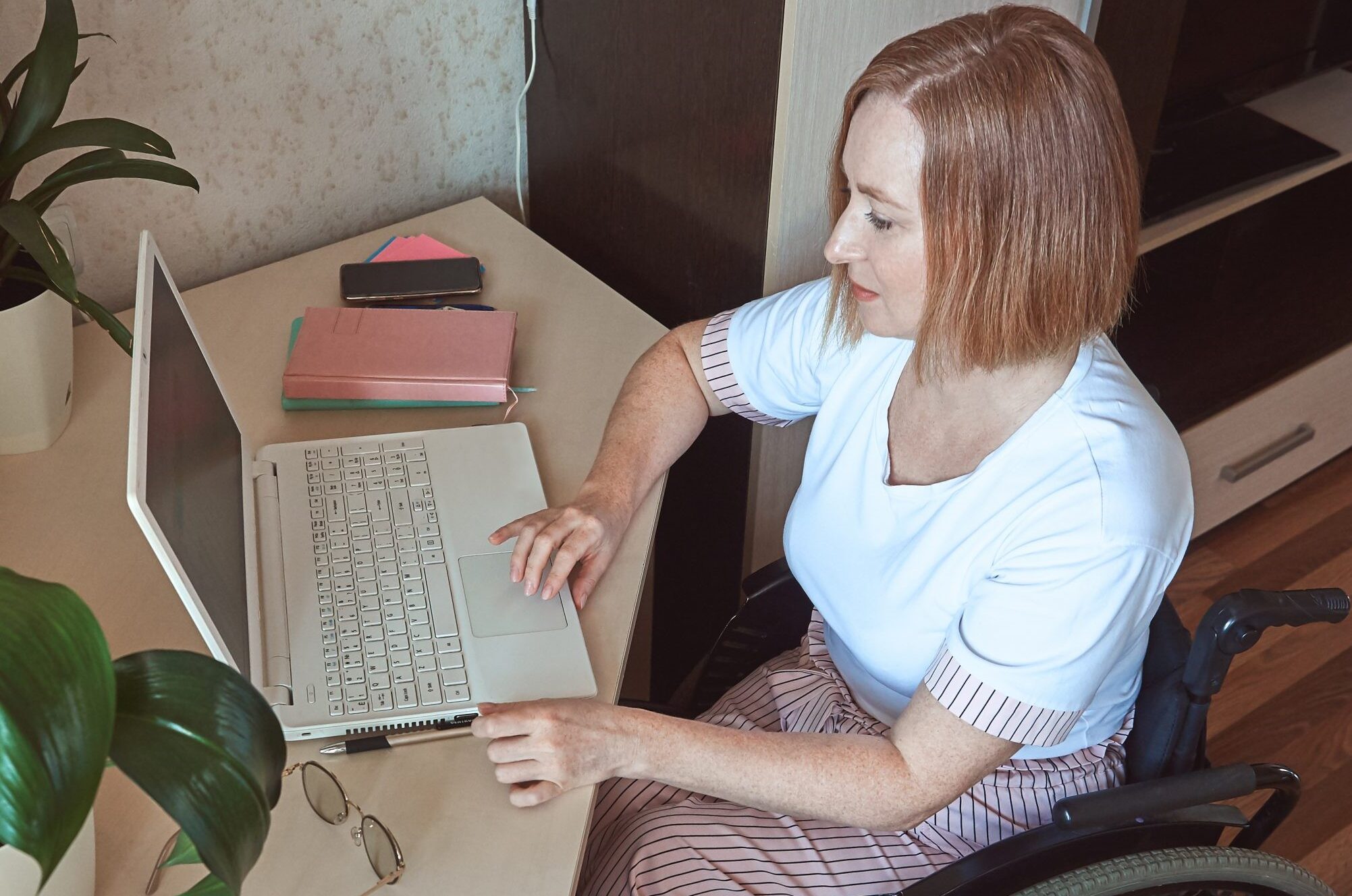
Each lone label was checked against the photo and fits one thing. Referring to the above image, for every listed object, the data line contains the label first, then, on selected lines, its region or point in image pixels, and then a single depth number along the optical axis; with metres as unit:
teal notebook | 1.33
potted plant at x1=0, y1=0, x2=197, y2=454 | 1.11
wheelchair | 0.97
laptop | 0.91
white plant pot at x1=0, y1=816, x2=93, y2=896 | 0.71
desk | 0.90
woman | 0.96
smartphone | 1.49
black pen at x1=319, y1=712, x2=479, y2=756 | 0.98
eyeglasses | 0.87
